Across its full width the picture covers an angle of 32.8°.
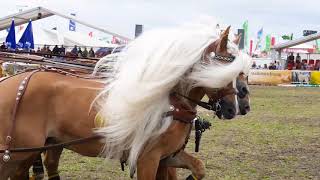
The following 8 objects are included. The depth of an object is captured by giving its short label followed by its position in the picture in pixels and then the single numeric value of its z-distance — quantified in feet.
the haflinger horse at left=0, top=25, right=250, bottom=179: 14.12
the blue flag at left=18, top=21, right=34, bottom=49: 59.62
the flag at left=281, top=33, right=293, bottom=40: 205.07
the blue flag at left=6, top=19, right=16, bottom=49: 55.11
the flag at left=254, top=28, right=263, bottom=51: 199.62
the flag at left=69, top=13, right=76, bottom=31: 109.42
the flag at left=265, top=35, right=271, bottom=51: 215.31
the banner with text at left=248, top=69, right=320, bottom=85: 98.66
